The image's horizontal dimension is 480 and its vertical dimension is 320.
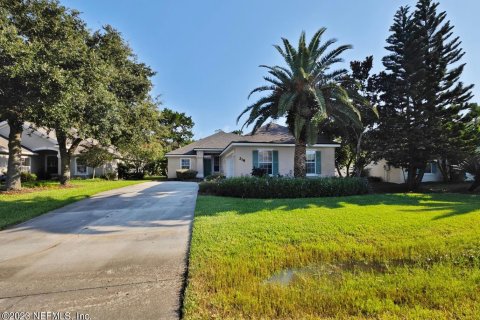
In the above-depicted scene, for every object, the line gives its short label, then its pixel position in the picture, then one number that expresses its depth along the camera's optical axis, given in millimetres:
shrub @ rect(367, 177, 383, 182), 28284
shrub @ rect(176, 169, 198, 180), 28125
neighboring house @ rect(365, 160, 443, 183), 25031
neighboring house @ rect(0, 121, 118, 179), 26984
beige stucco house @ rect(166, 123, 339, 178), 18266
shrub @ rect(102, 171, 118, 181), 29302
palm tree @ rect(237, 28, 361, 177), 13922
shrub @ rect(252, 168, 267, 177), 17236
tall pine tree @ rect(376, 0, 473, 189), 18594
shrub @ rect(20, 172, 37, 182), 23808
